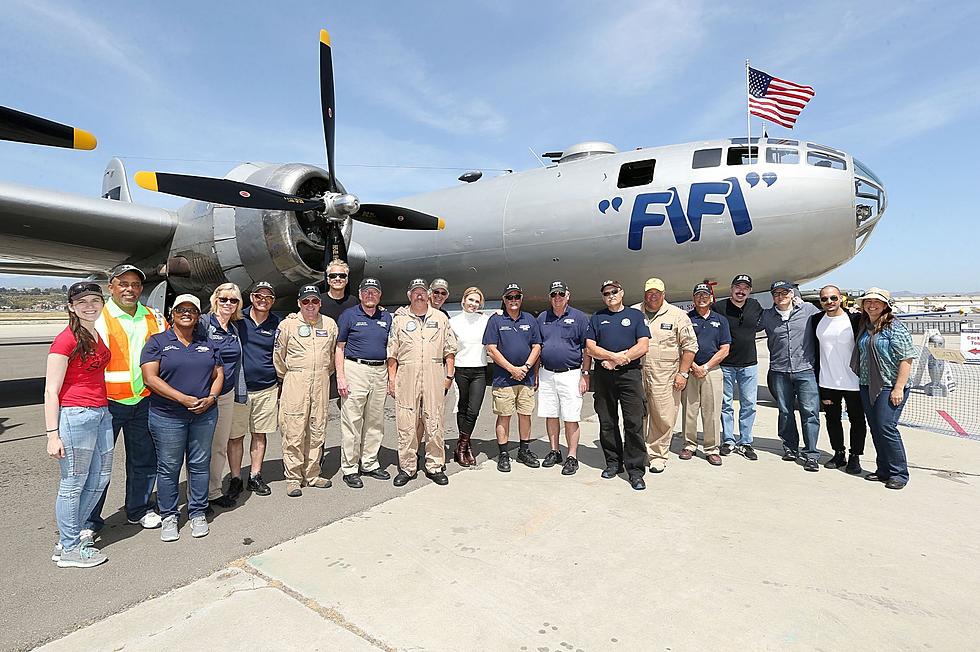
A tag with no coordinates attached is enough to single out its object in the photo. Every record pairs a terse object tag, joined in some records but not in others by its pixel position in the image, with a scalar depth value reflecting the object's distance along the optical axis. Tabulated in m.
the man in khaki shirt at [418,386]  4.92
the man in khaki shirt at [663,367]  5.30
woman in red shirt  3.11
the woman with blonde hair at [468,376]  5.43
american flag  8.69
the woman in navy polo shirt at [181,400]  3.58
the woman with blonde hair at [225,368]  3.96
